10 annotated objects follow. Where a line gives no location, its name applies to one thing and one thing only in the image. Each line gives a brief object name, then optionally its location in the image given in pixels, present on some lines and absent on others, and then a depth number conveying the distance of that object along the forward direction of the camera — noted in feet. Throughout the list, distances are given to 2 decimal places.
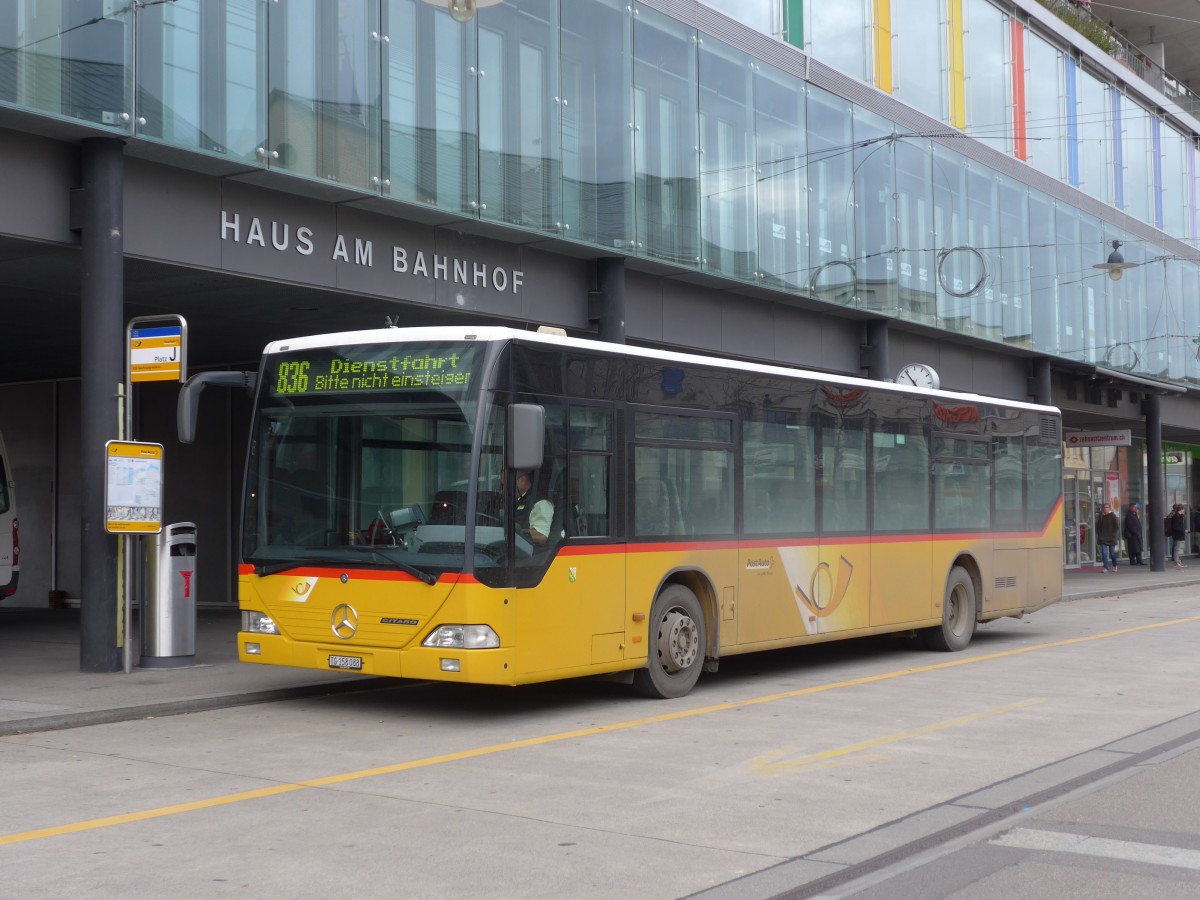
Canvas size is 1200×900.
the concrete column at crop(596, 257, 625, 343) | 61.41
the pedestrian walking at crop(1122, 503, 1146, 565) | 128.77
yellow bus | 32.78
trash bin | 44.73
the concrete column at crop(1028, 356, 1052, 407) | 100.99
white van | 53.93
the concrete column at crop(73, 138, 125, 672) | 41.70
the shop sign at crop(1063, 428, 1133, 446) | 121.60
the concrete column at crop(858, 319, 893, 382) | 81.10
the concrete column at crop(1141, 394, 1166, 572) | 120.67
